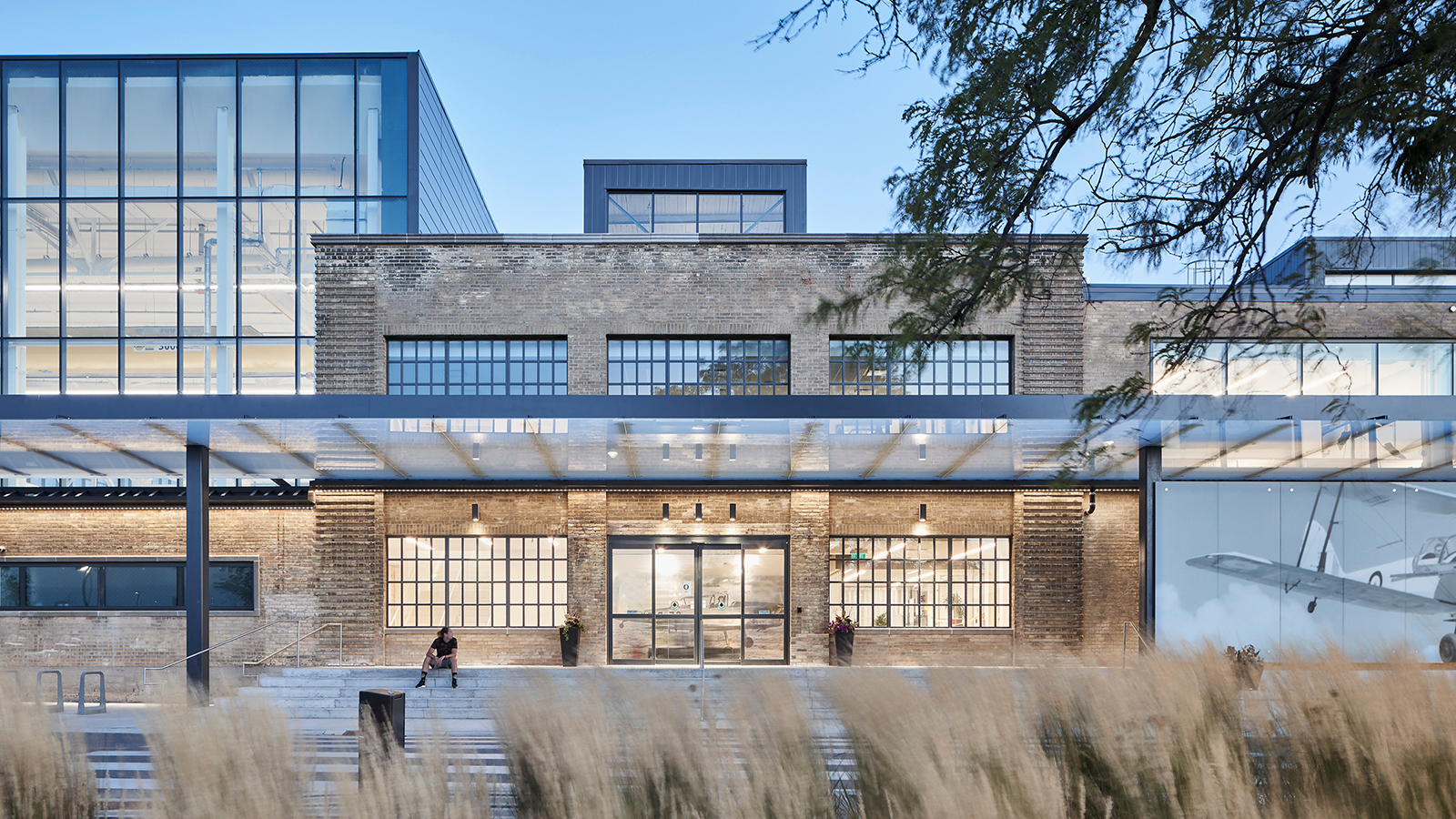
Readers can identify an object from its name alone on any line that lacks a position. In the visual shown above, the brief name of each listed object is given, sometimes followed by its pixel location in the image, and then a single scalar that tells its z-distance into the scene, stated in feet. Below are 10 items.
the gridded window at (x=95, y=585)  47.39
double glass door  46.34
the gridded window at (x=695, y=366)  46.55
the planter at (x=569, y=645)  44.29
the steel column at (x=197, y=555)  32.99
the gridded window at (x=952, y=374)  46.47
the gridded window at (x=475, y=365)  46.34
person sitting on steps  39.58
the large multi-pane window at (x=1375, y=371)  47.11
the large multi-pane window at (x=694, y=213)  69.62
